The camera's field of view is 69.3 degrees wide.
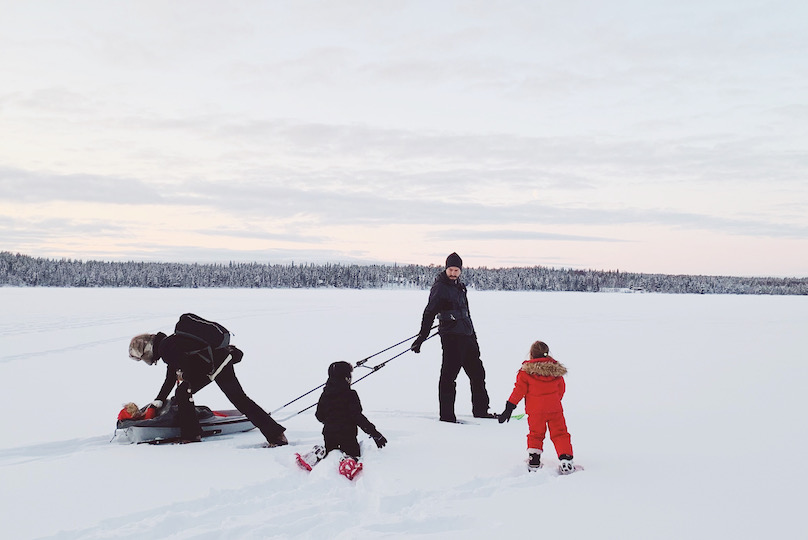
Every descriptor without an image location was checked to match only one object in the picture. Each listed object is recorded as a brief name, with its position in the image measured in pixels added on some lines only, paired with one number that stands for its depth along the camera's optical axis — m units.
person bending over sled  5.58
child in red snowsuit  5.07
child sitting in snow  5.00
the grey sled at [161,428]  5.66
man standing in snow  7.00
